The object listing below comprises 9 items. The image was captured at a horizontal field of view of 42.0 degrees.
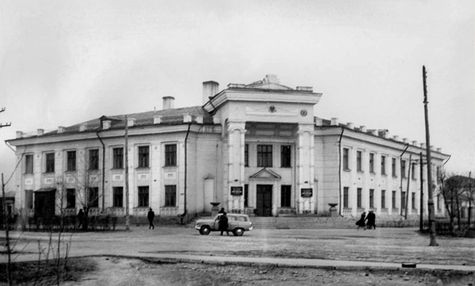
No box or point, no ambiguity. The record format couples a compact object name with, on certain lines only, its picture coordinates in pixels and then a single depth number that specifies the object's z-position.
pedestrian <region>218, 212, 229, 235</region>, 29.42
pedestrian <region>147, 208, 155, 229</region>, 37.00
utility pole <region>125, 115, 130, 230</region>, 34.38
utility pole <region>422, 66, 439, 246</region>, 23.72
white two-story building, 42.62
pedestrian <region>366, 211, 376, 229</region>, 37.41
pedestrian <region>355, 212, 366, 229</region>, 37.72
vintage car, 30.03
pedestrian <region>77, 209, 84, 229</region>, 33.94
